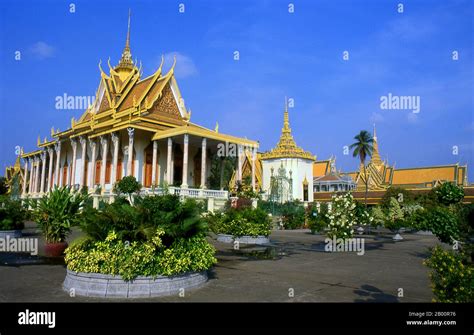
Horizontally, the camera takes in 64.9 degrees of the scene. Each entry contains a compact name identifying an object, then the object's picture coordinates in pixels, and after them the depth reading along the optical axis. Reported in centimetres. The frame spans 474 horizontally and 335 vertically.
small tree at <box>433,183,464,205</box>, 1909
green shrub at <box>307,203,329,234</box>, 1788
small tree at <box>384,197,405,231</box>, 2461
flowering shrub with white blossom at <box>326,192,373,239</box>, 1331
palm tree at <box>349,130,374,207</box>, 5469
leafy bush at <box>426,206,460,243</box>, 1052
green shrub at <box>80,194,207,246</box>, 686
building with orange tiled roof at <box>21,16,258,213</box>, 3020
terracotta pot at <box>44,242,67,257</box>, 1123
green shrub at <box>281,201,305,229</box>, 2778
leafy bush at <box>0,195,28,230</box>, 1623
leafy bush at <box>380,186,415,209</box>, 3928
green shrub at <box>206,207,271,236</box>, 1591
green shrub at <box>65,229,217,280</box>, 631
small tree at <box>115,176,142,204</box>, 2456
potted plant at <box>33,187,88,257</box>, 1131
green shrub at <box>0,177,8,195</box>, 5312
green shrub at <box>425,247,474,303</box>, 423
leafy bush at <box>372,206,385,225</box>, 2444
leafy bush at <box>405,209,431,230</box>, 2183
